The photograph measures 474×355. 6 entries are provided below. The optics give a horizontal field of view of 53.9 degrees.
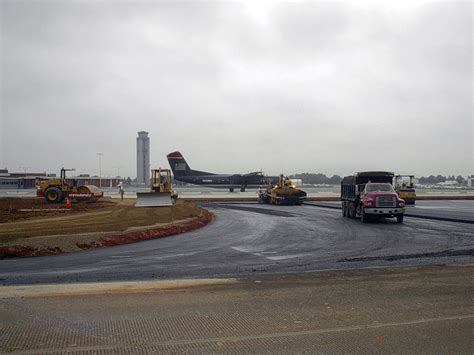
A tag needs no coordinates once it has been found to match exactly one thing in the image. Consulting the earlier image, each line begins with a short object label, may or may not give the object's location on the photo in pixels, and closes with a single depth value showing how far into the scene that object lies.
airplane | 69.31
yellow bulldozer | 32.66
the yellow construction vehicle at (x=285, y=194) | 43.34
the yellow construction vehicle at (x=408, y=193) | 44.34
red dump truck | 24.31
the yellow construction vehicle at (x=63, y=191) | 36.00
